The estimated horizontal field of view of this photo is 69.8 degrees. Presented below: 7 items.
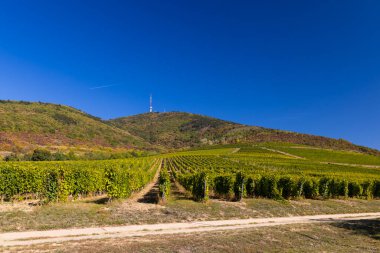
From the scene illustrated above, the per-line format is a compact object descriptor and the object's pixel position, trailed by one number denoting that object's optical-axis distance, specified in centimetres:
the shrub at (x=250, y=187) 3095
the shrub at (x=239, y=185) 2867
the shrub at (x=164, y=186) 2460
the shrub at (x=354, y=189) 3788
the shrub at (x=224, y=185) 2953
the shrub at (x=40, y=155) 7406
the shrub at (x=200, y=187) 2622
